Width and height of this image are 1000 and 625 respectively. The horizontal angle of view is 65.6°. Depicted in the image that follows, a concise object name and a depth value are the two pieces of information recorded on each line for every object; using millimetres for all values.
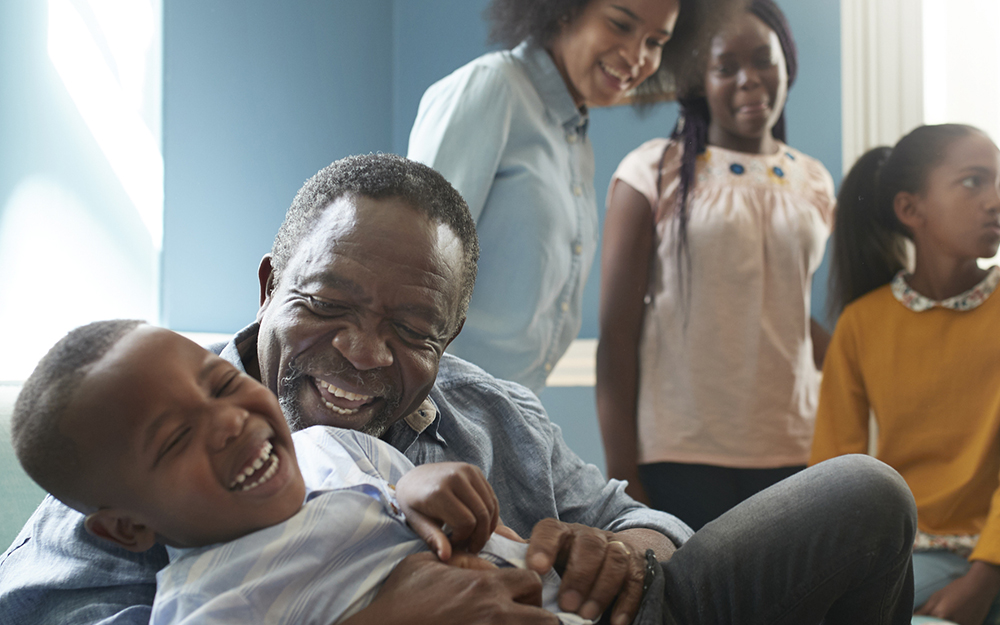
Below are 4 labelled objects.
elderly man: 843
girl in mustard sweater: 1624
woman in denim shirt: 1771
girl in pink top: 1954
